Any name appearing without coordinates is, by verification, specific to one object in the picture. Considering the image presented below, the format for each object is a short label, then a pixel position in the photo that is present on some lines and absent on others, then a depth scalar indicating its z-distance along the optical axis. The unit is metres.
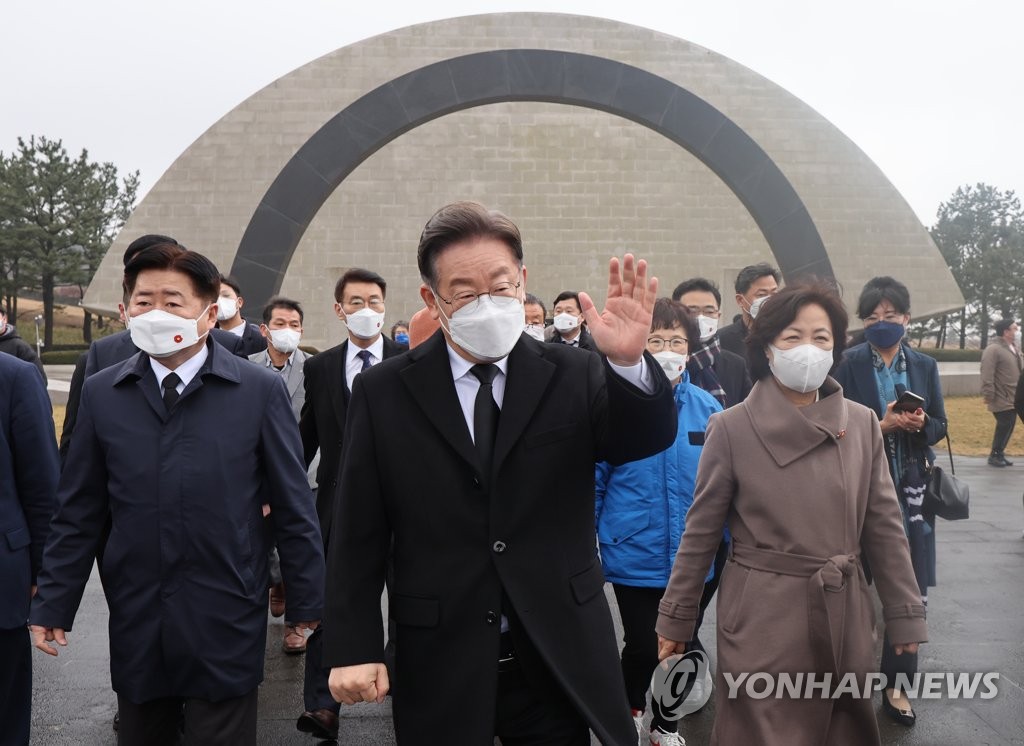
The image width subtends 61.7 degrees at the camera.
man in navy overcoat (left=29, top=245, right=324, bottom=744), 2.57
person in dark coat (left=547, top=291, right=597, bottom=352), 7.52
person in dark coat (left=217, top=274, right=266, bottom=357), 6.09
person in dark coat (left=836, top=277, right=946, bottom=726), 4.16
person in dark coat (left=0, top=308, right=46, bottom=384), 6.41
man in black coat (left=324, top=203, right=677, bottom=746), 2.04
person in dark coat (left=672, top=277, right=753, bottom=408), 4.30
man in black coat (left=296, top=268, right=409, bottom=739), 3.67
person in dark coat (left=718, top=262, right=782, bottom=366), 5.09
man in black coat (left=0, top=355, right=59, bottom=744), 3.00
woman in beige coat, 2.61
